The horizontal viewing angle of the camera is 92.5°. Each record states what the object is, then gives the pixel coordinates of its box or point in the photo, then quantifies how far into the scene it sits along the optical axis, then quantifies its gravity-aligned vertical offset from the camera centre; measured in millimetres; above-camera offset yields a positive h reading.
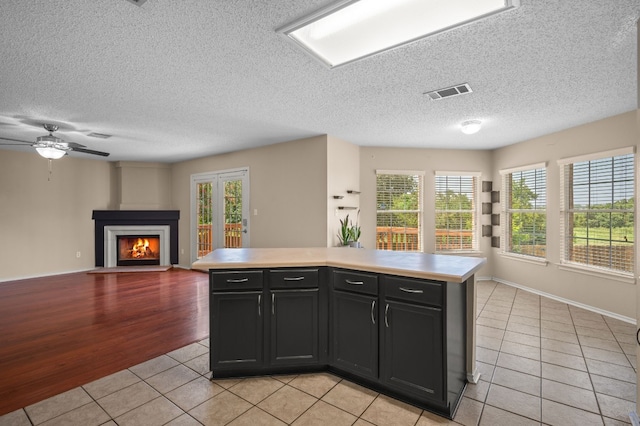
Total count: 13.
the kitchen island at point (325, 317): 2133 -802
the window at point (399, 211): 5918 -19
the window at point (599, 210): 3918 -6
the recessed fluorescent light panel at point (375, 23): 1899 +1270
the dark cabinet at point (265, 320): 2346 -852
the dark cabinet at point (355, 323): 2207 -845
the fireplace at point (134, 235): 7027 -582
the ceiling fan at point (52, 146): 4004 +863
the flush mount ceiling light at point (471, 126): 3971 +1088
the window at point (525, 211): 5078 -21
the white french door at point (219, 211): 6074 -13
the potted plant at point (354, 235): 4958 -430
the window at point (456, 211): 5980 -22
